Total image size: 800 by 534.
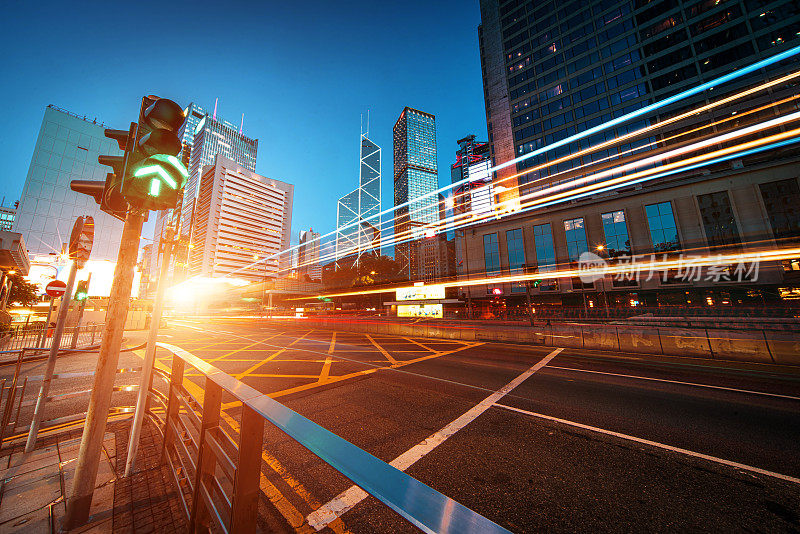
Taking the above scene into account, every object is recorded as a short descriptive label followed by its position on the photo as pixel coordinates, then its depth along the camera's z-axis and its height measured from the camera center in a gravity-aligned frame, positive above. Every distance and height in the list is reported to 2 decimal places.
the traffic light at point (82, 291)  12.24 +1.05
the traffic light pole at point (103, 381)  2.24 -0.62
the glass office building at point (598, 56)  30.33 +32.06
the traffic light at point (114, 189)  2.68 +1.27
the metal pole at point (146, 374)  2.93 -0.74
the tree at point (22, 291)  18.03 +1.75
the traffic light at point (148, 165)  2.54 +1.42
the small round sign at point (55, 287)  6.29 +0.64
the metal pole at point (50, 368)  3.18 -0.67
